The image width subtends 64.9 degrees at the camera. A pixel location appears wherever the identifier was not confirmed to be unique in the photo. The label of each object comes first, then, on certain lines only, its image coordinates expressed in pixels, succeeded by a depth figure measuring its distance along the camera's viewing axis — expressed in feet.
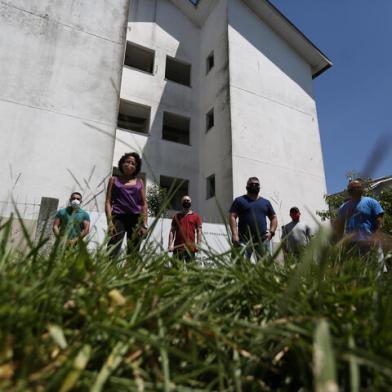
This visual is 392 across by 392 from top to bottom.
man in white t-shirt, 15.86
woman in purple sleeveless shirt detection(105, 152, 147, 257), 10.09
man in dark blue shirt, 12.63
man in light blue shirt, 11.54
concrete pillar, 18.04
